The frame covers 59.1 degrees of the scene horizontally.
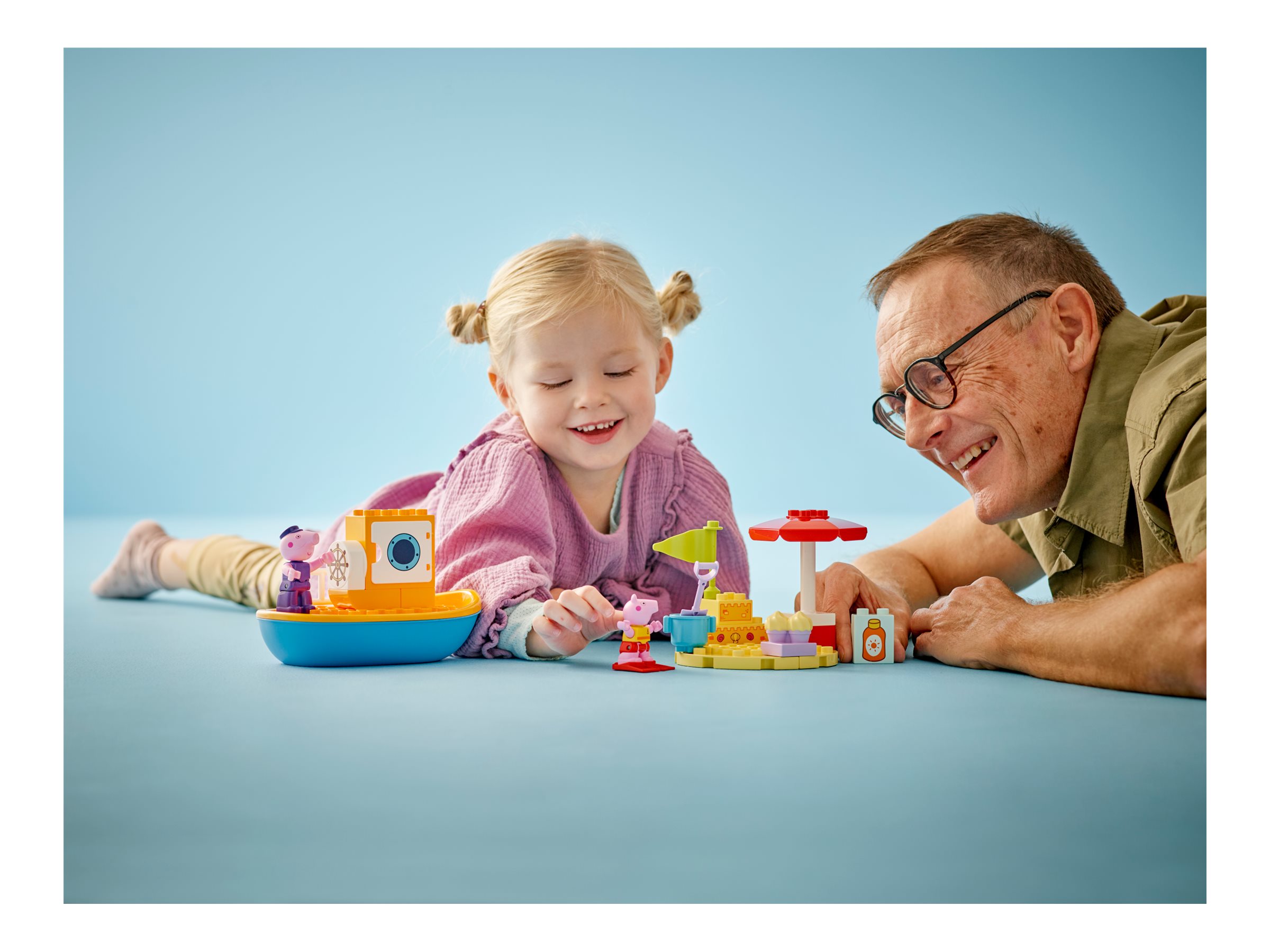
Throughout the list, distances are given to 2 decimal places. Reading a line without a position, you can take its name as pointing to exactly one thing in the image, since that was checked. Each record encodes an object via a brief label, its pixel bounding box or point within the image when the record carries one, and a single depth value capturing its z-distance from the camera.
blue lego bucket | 1.91
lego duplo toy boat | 1.81
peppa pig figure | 1.82
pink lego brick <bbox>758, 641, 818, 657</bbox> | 1.79
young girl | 2.19
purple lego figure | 1.79
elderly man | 1.66
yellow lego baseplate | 1.80
